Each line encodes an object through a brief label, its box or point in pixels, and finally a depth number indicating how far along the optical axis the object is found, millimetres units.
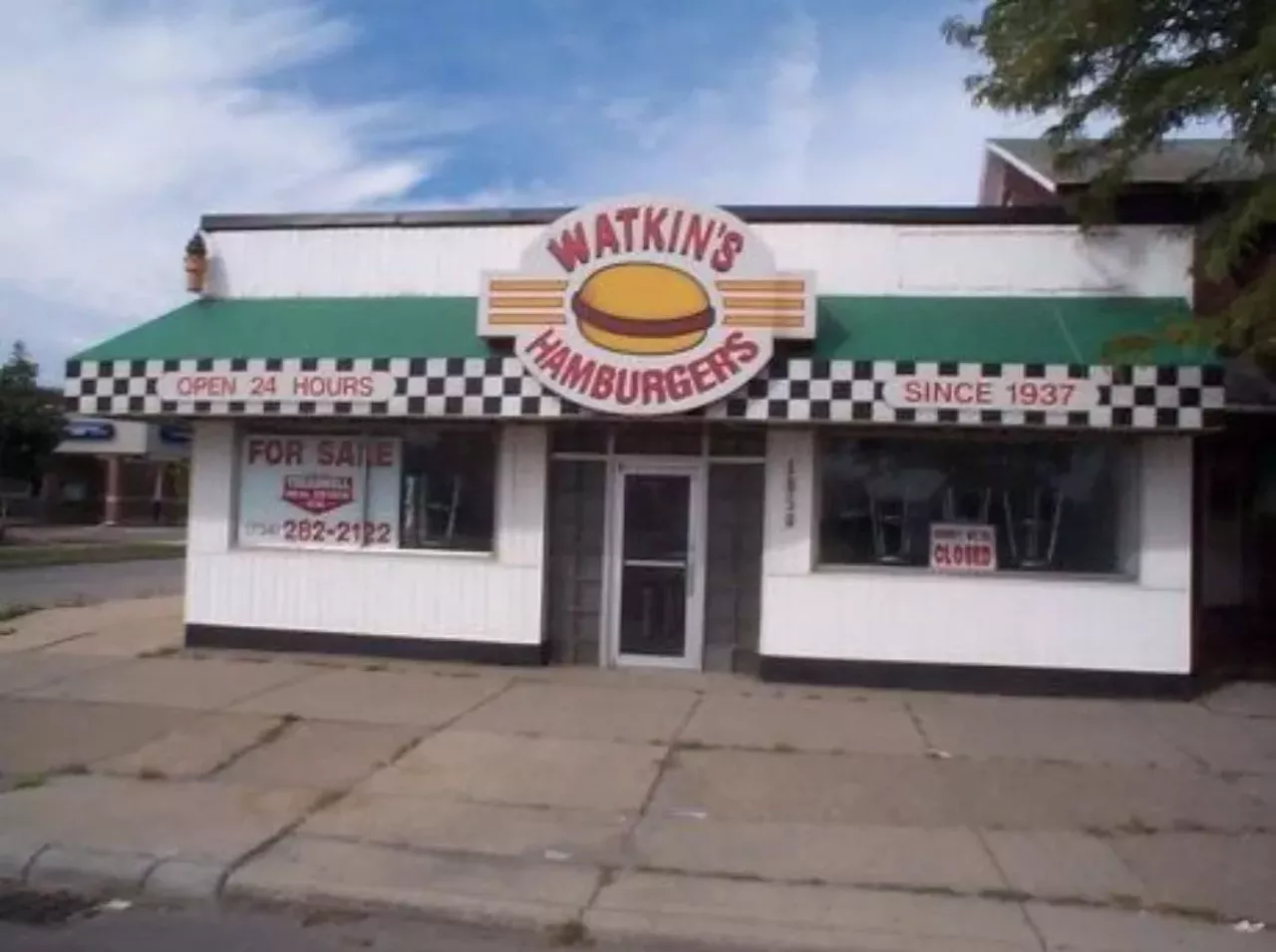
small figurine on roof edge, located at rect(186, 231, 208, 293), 13273
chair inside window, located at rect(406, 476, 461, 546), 13023
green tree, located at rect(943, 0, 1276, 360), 9445
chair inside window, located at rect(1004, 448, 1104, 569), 12188
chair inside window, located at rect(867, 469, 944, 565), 12336
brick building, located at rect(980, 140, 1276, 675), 12125
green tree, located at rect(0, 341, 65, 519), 43062
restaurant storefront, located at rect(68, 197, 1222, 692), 11477
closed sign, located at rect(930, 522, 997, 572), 12148
